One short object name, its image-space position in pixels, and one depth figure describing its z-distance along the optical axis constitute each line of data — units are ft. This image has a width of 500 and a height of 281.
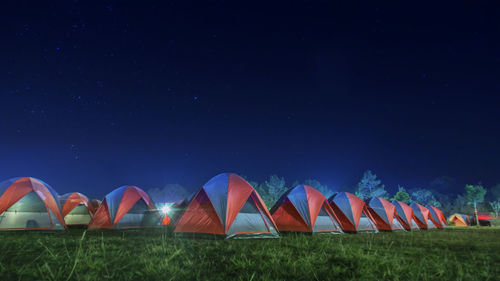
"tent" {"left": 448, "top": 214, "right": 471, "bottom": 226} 140.56
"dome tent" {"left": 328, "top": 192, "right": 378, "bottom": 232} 43.47
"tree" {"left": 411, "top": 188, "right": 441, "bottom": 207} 269.23
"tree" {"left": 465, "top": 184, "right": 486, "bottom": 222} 267.27
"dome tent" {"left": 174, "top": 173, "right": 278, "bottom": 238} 28.99
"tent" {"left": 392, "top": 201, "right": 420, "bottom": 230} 59.00
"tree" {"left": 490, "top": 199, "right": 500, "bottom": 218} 254.51
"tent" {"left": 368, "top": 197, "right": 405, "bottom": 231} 50.83
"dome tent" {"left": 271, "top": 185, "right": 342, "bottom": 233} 36.88
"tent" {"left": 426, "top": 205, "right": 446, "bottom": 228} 80.10
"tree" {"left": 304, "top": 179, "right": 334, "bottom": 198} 281.33
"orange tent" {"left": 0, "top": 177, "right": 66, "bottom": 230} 35.14
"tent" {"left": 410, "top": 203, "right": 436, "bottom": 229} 70.19
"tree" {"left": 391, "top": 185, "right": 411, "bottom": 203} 207.90
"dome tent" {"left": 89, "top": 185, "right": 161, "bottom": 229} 42.68
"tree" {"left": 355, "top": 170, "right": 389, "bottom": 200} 213.25
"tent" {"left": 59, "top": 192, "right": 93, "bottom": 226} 57.67
